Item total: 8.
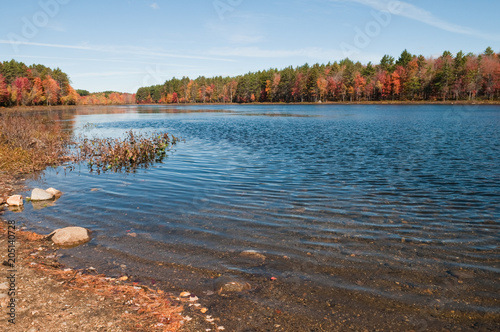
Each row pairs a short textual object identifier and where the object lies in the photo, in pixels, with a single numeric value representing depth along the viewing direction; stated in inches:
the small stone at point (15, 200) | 468.8
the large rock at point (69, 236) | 344.5
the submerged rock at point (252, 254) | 322.8
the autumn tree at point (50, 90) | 5349.4
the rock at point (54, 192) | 527.8
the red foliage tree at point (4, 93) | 4060.0
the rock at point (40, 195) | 494.0
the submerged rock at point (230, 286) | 258.8
